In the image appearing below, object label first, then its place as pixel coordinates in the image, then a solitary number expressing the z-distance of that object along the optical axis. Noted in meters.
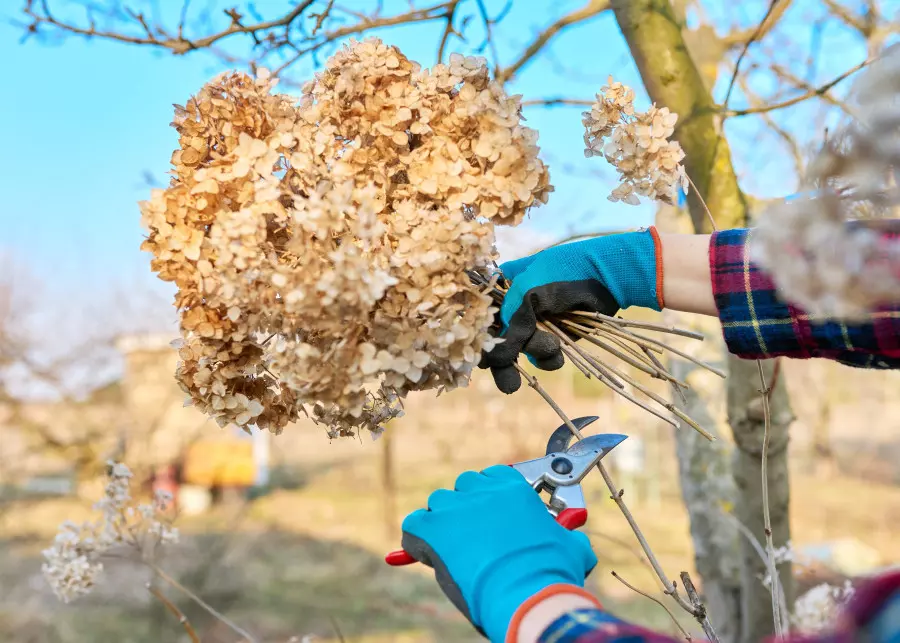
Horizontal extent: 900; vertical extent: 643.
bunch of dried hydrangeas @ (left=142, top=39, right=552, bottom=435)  0.95
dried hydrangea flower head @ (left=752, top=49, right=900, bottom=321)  0.55
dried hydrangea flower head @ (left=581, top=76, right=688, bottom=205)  1.25
